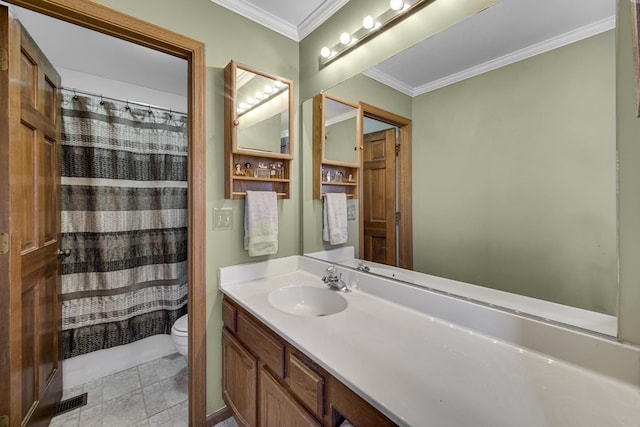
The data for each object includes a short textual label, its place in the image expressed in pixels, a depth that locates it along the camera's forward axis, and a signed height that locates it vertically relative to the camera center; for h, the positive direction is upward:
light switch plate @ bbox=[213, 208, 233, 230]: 1.50 -0.04
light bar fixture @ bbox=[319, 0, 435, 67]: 1.17 +0.93
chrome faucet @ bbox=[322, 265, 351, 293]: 1.35 -0.36
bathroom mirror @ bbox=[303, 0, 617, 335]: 0.73 +0.20
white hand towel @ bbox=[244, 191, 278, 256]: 1.50 -0.06
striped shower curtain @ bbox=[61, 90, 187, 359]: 1.91 -0.06
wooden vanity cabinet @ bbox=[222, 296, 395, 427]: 0.74 -0.62
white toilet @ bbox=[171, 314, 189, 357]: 1.89 -0.90
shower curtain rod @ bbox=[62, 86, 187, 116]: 1.91 +0.92
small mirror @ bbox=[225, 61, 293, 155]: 1.45 +0.62
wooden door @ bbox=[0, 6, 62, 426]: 1.12 -0.07
